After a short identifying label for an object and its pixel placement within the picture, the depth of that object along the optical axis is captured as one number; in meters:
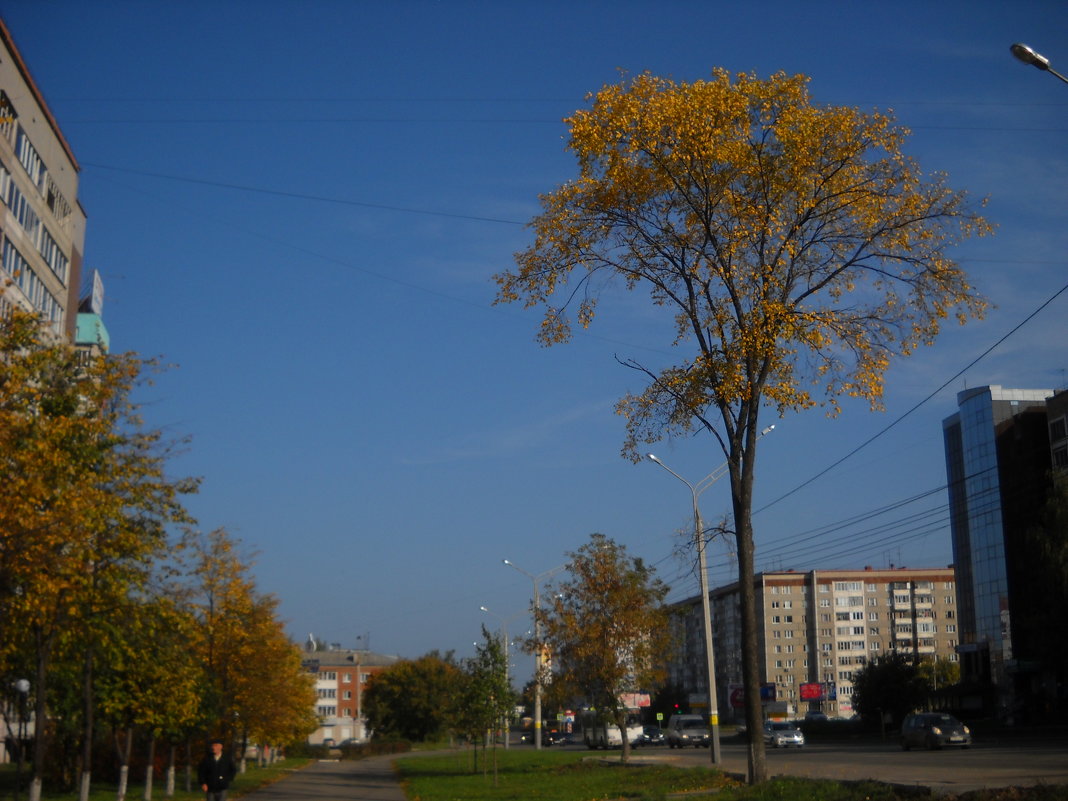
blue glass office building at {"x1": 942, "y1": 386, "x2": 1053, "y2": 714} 91.44
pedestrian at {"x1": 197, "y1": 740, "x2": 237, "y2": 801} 20.89
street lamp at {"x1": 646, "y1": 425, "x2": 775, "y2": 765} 33.59
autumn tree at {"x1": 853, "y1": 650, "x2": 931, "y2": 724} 78.81
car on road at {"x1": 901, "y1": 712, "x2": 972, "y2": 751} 43.12
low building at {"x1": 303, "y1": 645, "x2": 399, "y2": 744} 155.38
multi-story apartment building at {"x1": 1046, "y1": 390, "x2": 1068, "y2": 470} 81.00
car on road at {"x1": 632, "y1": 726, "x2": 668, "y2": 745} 80.44
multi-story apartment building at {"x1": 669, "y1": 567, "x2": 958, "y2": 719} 144.00
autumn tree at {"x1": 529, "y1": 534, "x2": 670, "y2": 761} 45.00
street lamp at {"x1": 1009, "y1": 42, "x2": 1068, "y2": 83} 14.01
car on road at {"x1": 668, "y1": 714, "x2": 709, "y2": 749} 69.31
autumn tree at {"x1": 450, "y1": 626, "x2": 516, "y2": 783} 46.59
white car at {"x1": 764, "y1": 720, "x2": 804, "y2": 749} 62.06
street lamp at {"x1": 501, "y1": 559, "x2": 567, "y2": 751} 47.95
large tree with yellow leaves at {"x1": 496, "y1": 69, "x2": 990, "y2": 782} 17.61
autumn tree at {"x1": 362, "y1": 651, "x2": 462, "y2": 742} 105.25
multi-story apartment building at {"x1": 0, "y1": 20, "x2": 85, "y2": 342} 41.19
